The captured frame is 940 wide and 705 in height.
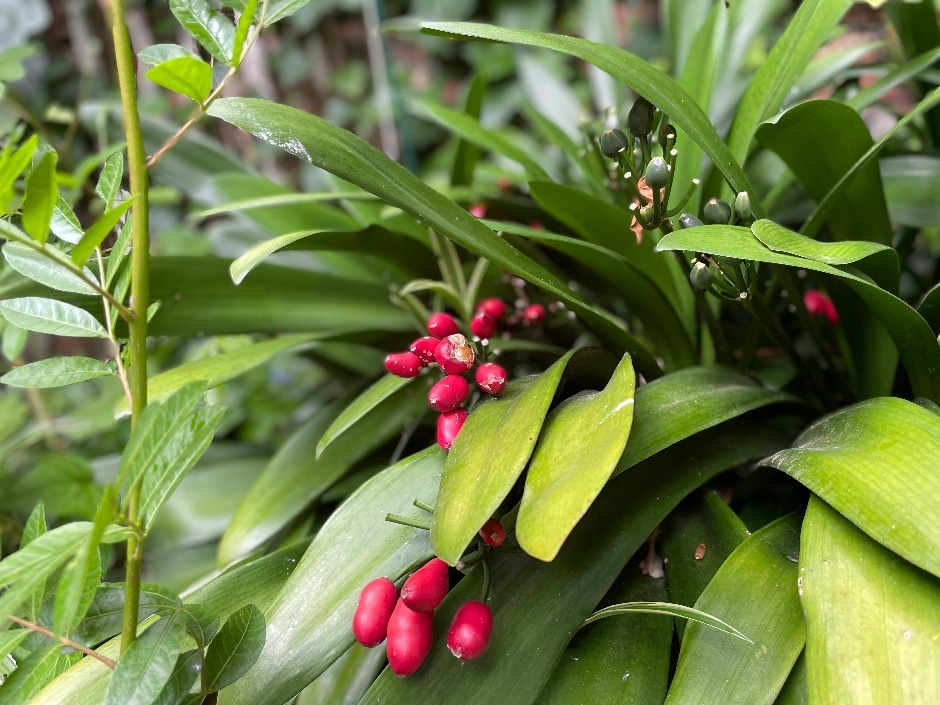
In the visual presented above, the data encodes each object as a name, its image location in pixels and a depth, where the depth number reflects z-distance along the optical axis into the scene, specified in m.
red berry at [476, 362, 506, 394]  0.47
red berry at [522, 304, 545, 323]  0.73
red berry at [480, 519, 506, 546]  0.40
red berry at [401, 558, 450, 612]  0.39
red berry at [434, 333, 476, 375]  0.46
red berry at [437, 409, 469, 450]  0.46
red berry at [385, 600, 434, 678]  0.39
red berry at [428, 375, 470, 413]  0.46
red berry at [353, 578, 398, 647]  0.39
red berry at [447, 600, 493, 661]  0.39
